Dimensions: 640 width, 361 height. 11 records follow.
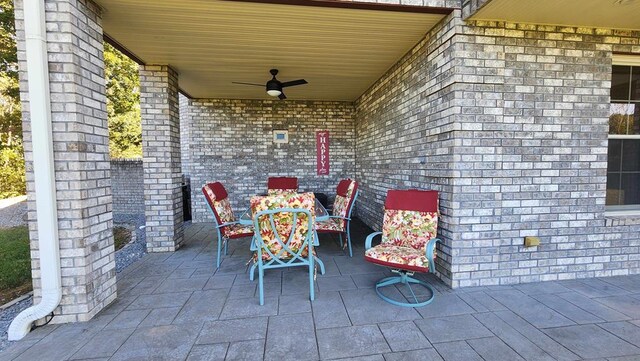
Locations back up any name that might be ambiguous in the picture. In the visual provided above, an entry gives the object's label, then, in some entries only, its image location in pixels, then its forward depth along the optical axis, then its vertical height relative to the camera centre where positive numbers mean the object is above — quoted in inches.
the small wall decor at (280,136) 238.5 +26.1
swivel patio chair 91.7 -28.6
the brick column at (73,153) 82.7 +4.6
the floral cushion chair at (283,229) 93.7 -23.3
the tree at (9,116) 241.8 +59.1
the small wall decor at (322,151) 243.1 +12.7
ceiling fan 158.4 +47.9
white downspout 78.5 +0.9
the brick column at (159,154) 150.2 +7.2
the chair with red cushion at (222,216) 126.6 -24.7
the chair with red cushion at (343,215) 143.7 -27.5
